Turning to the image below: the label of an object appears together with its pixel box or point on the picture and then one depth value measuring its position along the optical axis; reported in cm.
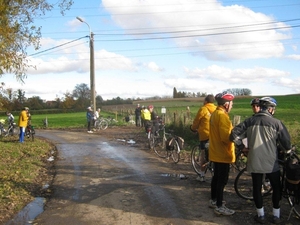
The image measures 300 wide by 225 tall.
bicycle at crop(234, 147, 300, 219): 511
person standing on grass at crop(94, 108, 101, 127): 2535
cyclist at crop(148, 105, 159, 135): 1338
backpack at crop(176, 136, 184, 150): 1030
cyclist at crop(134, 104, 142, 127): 2841
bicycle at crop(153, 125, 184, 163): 1032
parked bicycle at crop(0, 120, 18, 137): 2011
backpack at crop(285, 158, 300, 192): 495
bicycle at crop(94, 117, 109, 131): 2526
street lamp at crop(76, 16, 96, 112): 2566
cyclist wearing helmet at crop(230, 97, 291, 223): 497
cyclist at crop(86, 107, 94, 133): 2377
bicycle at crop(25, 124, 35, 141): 1712
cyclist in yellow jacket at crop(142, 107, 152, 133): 1579
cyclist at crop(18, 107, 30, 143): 1609
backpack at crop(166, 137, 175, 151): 1048
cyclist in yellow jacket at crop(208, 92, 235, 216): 544
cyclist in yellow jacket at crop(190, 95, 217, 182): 748
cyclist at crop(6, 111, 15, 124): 2000
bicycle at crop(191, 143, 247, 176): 756
